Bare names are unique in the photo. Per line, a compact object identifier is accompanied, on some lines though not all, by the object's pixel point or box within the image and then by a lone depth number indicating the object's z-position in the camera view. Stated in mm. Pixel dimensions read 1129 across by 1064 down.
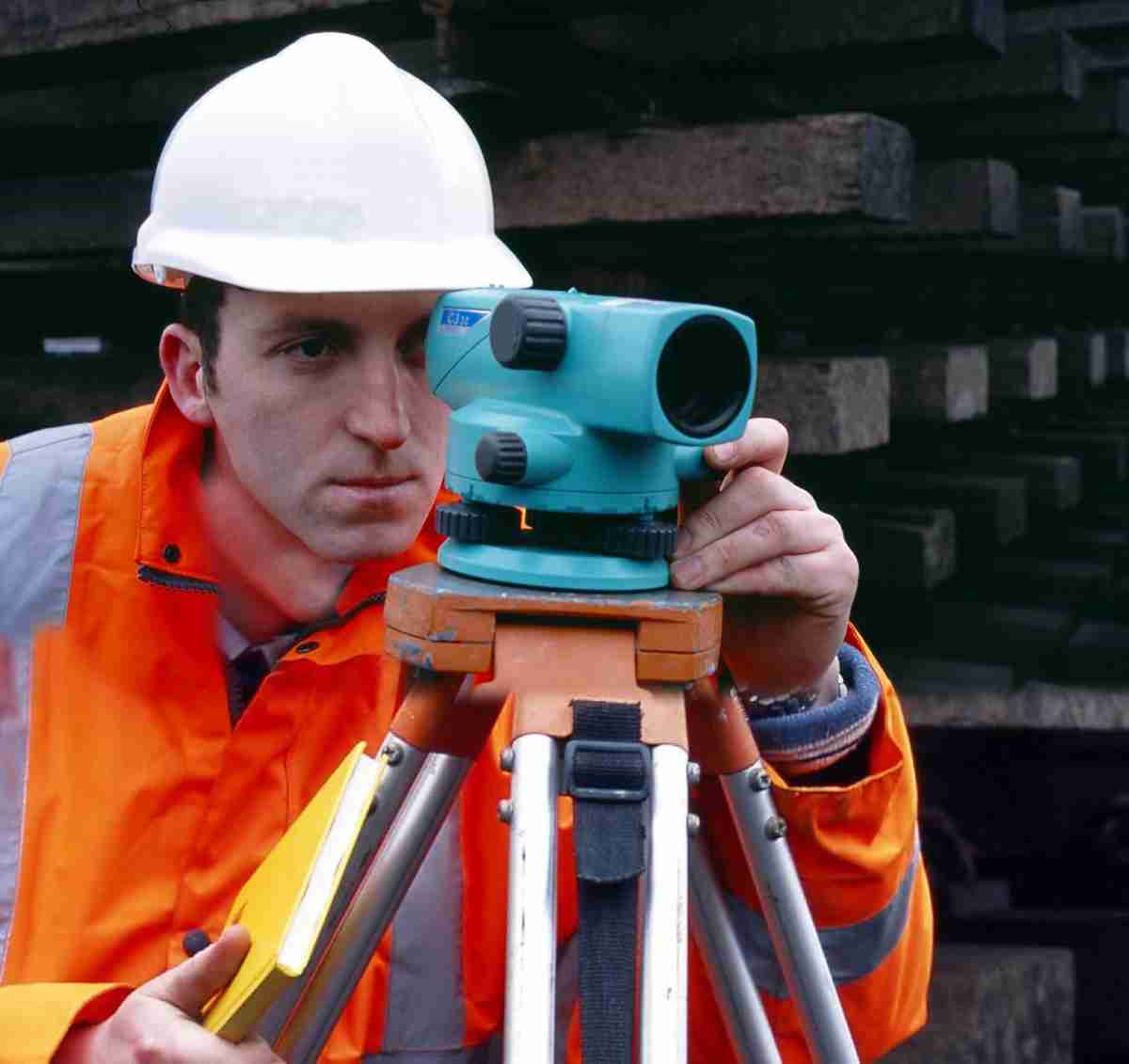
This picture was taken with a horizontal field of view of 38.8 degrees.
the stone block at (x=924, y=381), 3305
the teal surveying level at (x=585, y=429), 1239
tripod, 1185
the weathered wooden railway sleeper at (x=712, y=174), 2555
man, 1634
